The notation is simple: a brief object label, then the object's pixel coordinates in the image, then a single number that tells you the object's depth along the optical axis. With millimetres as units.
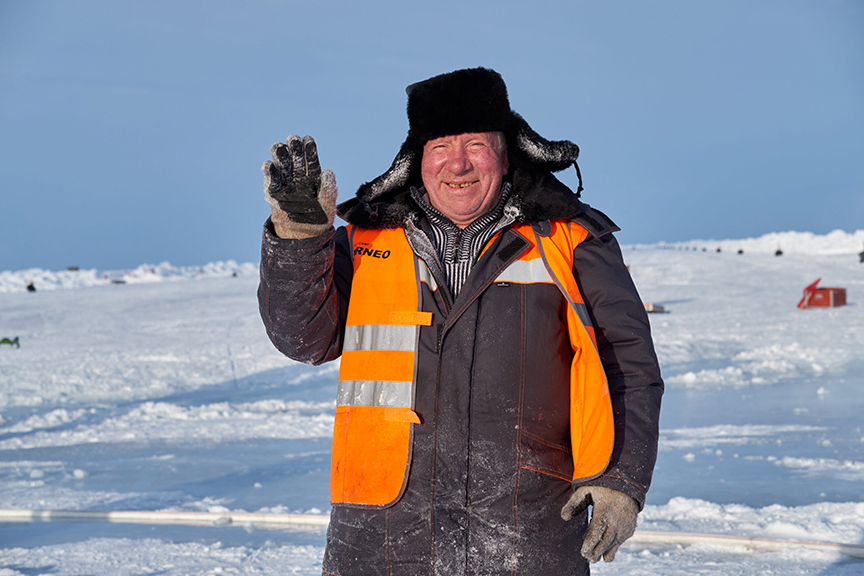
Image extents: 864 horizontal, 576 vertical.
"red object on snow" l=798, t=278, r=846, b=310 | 16766
